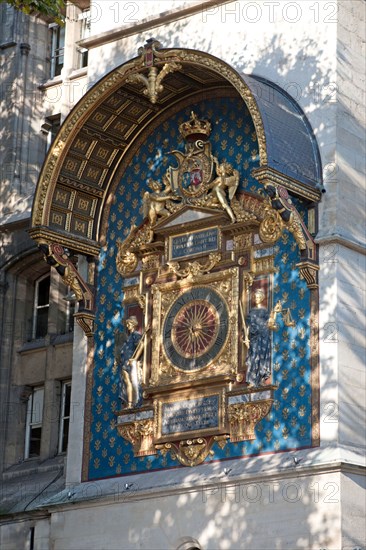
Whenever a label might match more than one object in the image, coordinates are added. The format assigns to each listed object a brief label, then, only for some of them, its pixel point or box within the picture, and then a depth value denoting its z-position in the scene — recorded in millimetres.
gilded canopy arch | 25719
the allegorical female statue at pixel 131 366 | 27547
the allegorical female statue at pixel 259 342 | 25844
